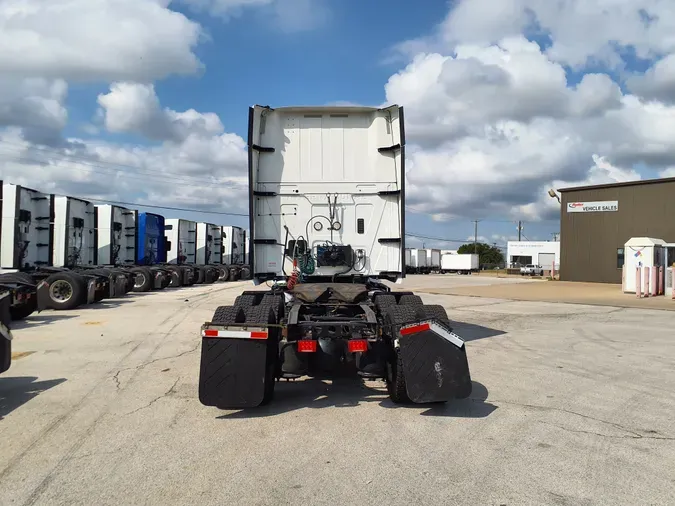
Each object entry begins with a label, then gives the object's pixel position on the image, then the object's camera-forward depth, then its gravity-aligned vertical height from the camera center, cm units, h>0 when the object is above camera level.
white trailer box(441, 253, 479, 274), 7444 -71
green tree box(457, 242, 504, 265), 12962 +153
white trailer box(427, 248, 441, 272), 7362 -35
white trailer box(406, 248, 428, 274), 6869 -61
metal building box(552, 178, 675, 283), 3297 +241
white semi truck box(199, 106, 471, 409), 884 +96
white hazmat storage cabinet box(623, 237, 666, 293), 2508 +17
